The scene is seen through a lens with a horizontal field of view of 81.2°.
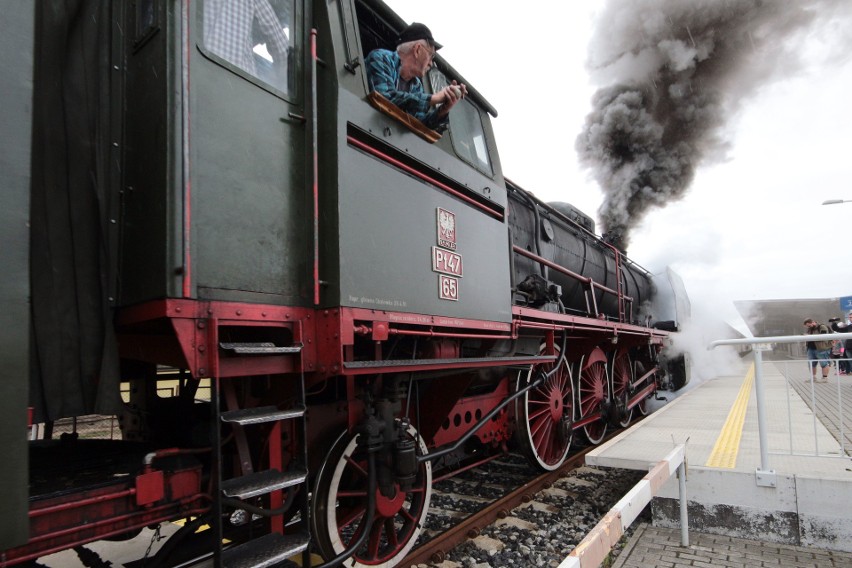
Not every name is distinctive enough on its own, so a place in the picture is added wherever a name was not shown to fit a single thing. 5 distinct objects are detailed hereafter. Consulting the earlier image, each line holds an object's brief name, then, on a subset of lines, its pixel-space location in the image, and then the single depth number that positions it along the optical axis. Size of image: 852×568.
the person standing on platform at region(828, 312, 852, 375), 9.67
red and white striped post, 1.82
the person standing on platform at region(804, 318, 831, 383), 11.26
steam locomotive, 1.91
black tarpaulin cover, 1.94
